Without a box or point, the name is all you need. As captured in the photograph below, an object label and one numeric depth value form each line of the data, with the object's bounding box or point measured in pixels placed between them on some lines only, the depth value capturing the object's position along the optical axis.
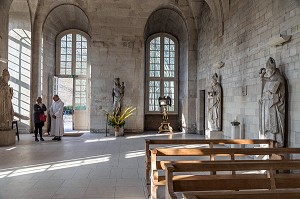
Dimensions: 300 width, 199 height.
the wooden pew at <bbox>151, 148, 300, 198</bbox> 3.60
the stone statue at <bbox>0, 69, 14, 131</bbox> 8.38
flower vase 11.33
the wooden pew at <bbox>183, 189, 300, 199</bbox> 1.56
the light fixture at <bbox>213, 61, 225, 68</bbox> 9.56
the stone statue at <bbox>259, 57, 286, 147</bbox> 5.60
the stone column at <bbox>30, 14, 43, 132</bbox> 12.04
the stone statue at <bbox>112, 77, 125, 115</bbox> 11.67
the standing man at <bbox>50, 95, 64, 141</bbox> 9.81
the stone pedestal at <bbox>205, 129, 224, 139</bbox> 9.24
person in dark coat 9.51
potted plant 11.31
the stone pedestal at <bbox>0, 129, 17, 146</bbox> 8.36
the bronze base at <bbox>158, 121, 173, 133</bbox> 12.59
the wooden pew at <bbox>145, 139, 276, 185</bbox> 4.50
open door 13.81
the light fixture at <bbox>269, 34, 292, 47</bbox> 5.67
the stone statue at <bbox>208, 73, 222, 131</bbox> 9.51
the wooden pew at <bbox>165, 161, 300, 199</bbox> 2.43
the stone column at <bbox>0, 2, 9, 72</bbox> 8.92
